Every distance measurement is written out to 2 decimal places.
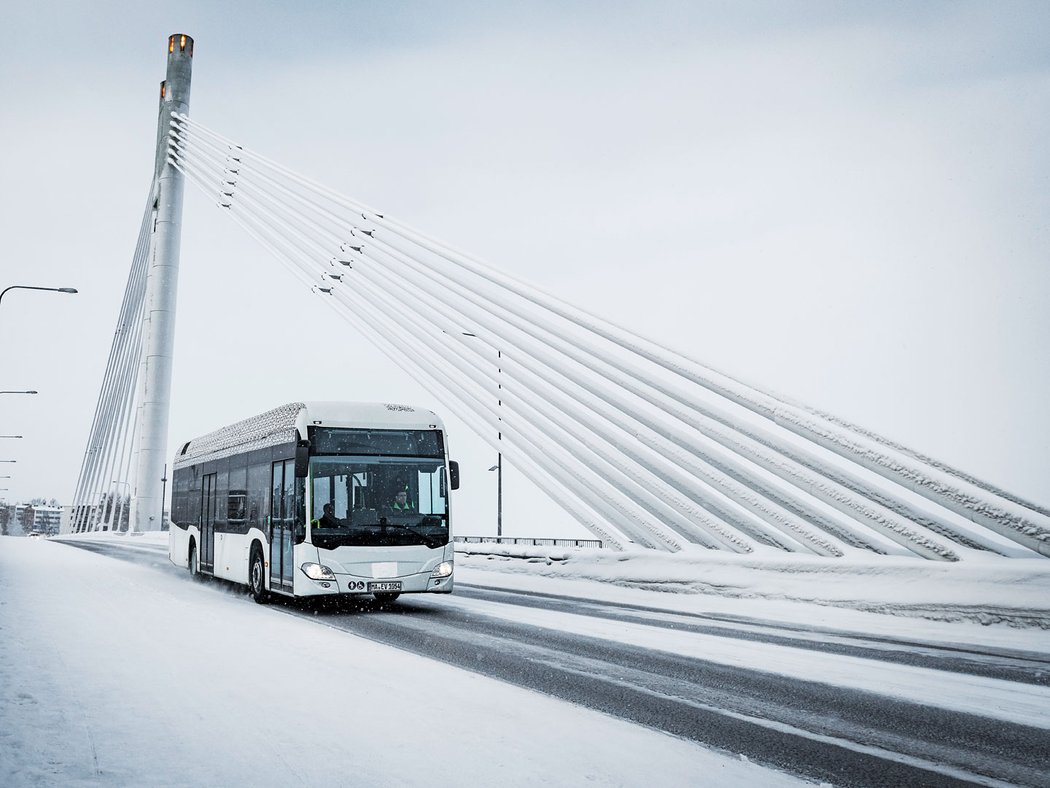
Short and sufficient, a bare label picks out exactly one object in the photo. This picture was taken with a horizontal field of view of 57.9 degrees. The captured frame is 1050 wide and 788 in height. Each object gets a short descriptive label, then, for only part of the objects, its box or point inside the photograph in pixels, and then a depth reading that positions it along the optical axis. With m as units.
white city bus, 12.17
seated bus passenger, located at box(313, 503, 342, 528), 12.16
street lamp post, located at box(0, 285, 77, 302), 29.22
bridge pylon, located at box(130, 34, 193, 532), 46.25
